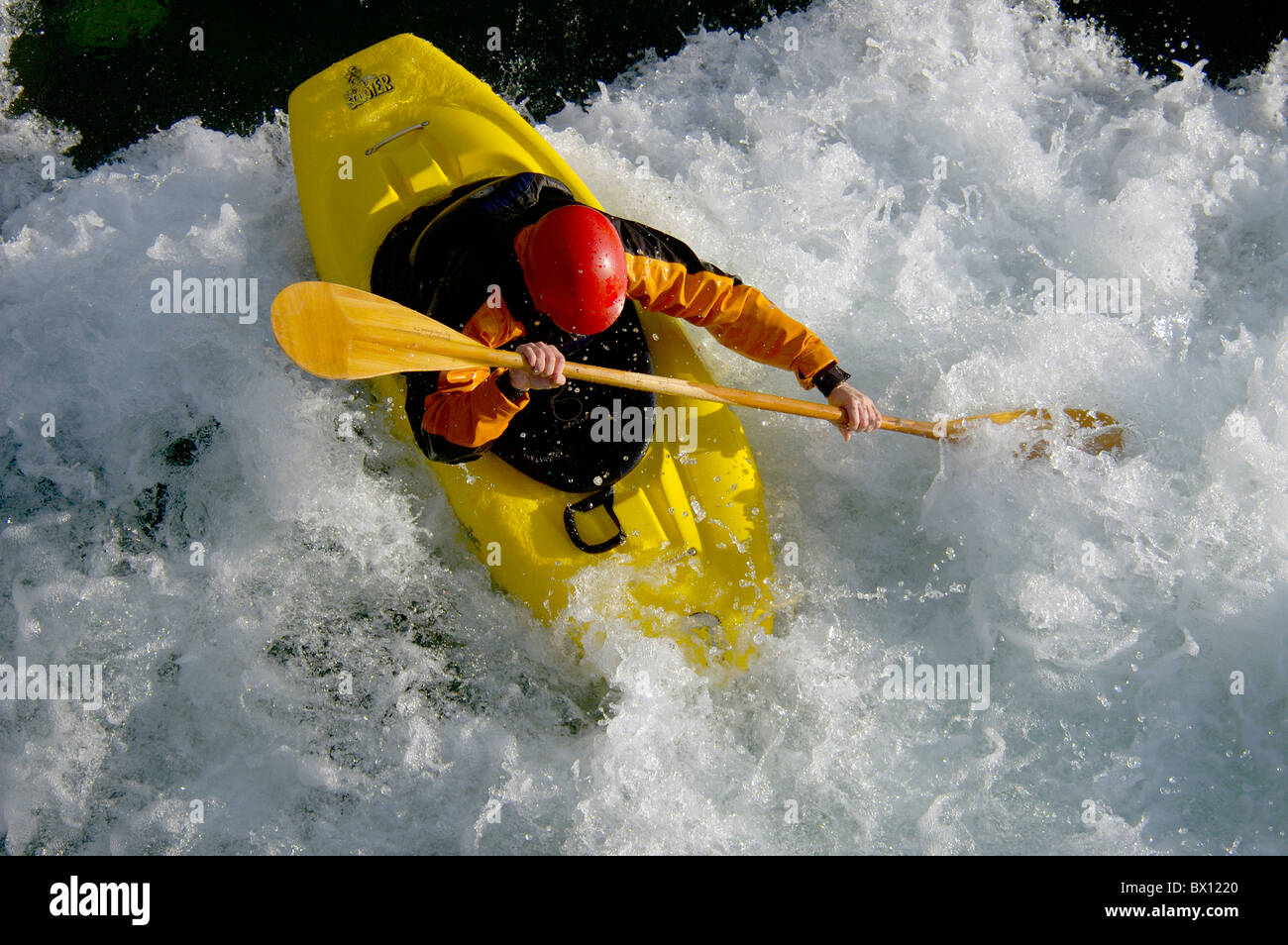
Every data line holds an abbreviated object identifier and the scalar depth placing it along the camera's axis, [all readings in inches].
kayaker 112.8
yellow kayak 138.7
